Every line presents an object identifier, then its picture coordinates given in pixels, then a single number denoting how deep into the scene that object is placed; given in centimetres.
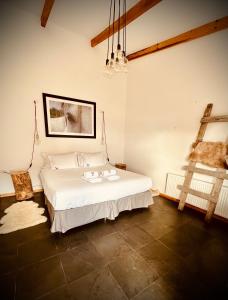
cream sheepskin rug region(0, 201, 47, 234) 193
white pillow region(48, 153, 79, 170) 284
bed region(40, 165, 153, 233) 179
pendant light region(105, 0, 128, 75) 187
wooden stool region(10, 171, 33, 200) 262
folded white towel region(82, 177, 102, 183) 214
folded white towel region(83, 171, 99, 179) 233
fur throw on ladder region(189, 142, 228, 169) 220
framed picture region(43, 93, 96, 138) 310
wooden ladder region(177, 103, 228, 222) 221
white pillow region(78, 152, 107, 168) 318
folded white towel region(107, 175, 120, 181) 228
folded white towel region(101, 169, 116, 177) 249
